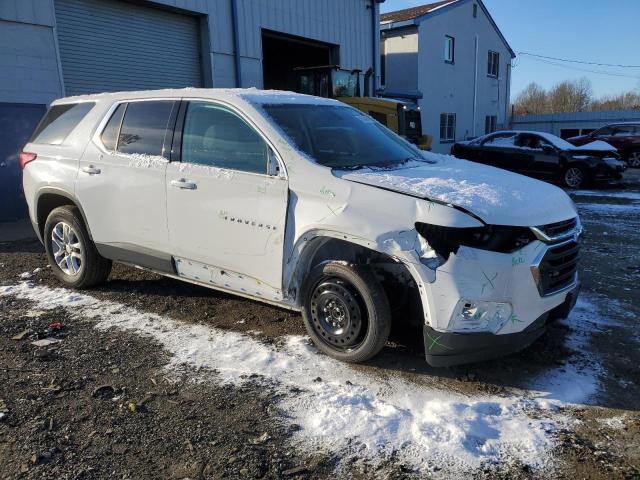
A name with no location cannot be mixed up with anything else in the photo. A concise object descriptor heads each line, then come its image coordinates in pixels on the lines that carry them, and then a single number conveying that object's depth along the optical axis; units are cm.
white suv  312
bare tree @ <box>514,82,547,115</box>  7150
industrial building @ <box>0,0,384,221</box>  941
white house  2397
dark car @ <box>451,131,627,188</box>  1339
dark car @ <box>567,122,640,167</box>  1959
